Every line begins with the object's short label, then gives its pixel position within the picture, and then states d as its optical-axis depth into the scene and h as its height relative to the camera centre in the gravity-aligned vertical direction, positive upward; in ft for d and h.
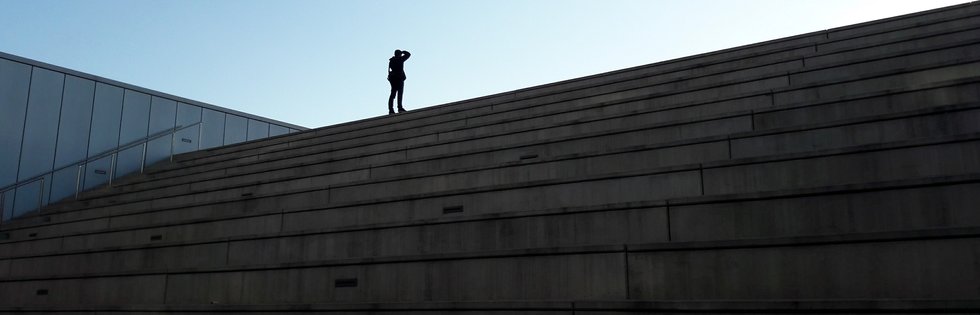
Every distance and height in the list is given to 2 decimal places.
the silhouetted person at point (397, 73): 49.11 +14.52
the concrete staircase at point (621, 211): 15.31 +3.14
